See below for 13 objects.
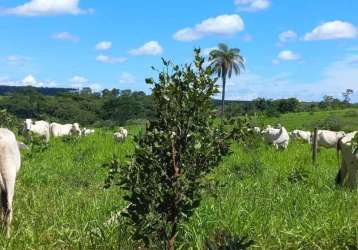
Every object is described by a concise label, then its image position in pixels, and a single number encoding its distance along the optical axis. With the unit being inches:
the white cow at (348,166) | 434.6
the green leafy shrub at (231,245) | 157.6
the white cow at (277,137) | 973.4
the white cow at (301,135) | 1342.5
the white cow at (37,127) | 1117.6
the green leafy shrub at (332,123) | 1890.7
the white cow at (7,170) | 259.8
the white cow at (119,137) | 972.6
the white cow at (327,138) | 1149.7
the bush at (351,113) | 2268.6
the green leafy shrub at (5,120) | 807.7
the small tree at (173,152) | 175.9
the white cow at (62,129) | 1303.9
